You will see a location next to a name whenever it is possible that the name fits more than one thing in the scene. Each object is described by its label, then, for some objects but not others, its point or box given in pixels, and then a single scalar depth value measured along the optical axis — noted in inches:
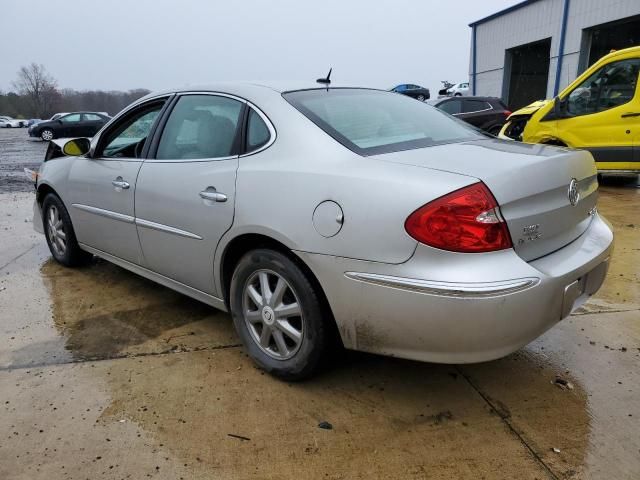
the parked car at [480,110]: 517.7
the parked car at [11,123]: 2098.9
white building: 725.9
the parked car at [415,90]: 1417.3
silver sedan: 79.2
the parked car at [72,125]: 917.2
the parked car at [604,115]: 270.8
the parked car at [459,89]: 1384.1
